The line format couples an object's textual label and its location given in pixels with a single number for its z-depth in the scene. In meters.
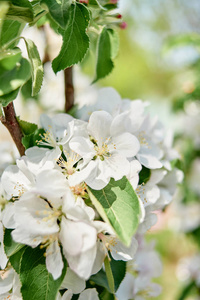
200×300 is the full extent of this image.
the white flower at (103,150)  0.32
